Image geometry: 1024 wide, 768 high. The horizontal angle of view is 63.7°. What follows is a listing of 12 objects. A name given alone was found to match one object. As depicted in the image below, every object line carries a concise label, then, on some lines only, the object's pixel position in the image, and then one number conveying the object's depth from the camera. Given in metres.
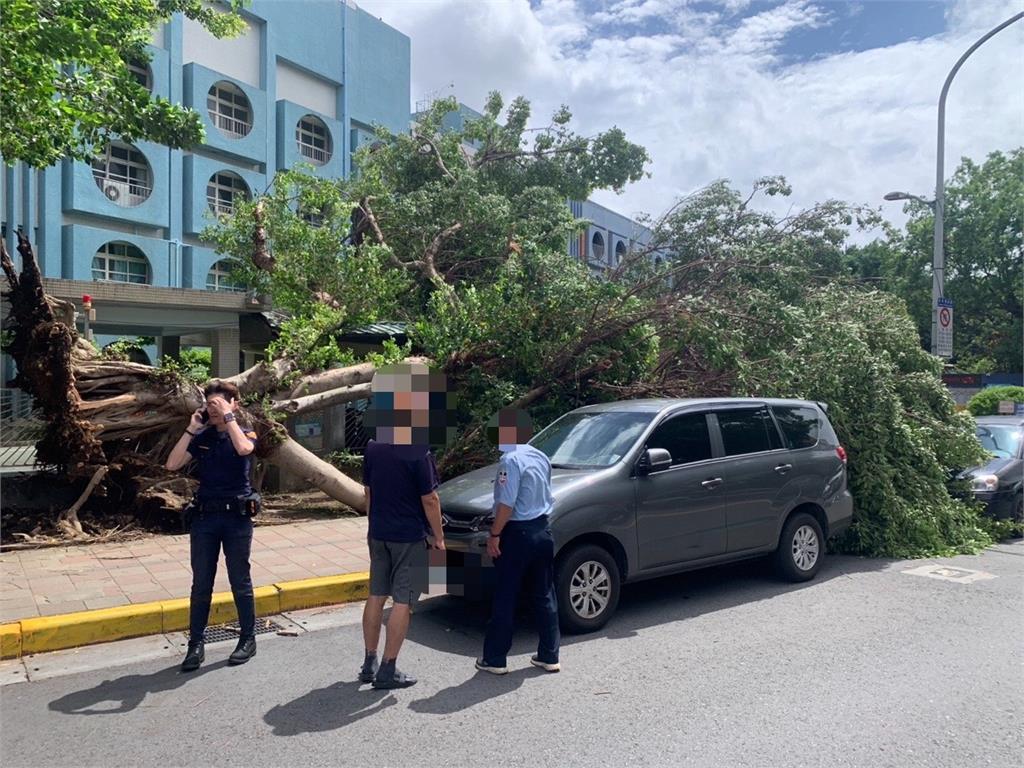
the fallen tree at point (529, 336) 8.94
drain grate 5.85
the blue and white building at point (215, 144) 29.19
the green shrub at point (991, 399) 17.72
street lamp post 15.45
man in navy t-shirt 4.83
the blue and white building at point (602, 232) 43.22
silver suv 5.95
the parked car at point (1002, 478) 10.34
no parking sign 14.98
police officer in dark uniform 5.12
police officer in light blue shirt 5.08
